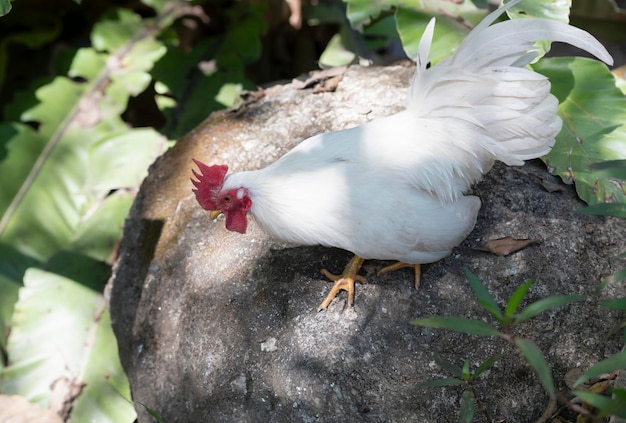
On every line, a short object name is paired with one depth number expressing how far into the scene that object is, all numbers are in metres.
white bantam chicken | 2.14
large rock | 2.21
